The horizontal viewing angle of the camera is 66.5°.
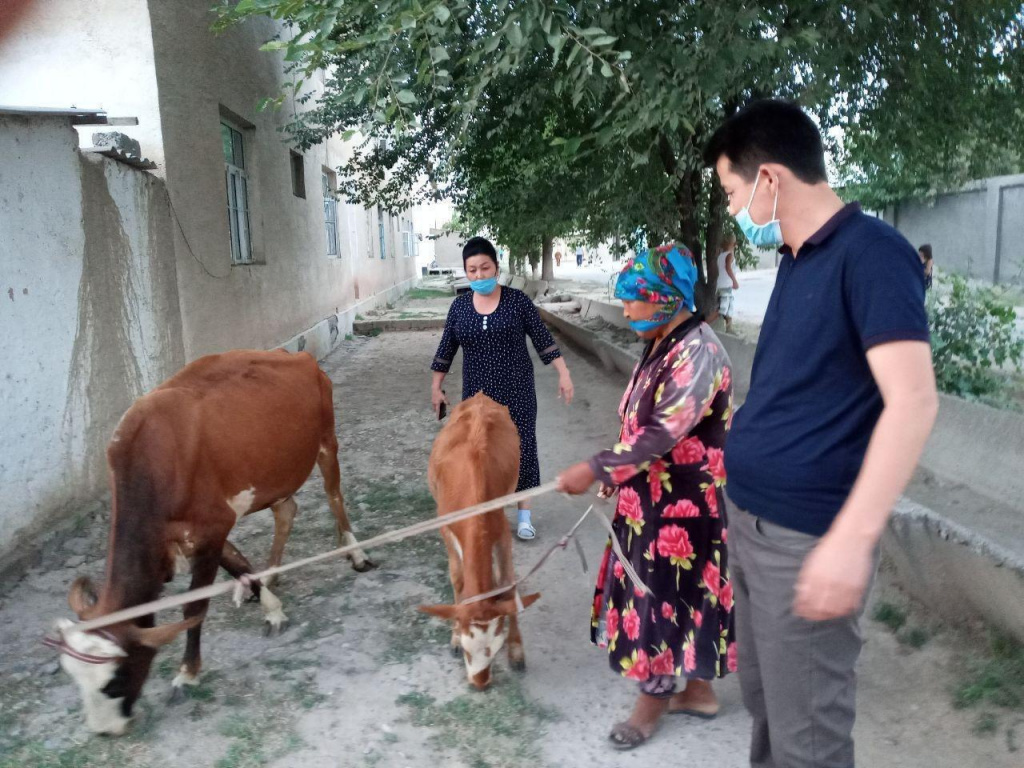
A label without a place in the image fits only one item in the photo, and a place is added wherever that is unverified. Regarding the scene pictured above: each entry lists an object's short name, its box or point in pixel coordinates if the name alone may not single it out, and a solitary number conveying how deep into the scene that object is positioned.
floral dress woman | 2.55
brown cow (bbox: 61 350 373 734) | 2.73
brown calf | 2.97
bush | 6.00
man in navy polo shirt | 1.48
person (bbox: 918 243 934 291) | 8.42
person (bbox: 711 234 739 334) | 11.20
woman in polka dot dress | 4.48
